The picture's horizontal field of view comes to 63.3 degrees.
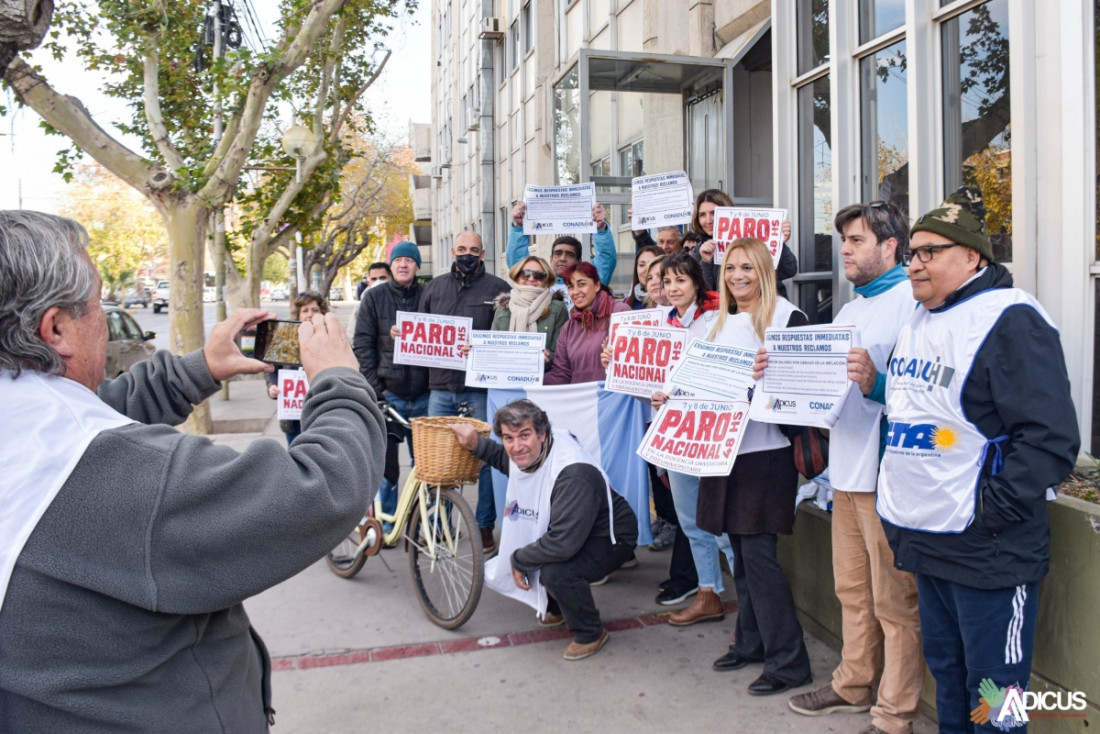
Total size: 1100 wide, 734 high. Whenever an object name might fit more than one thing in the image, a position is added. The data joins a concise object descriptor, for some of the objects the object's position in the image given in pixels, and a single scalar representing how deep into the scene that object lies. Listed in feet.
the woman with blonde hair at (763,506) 13.89
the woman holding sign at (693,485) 16.55
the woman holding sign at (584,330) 19.67
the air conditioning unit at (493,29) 78.21
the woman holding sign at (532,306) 20.97
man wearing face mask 21.76
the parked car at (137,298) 283.38
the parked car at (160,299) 236.63
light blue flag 19.62
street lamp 55.47
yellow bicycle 16.81
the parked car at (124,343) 52.60
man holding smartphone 4.79
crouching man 15.49
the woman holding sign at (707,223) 18.63
